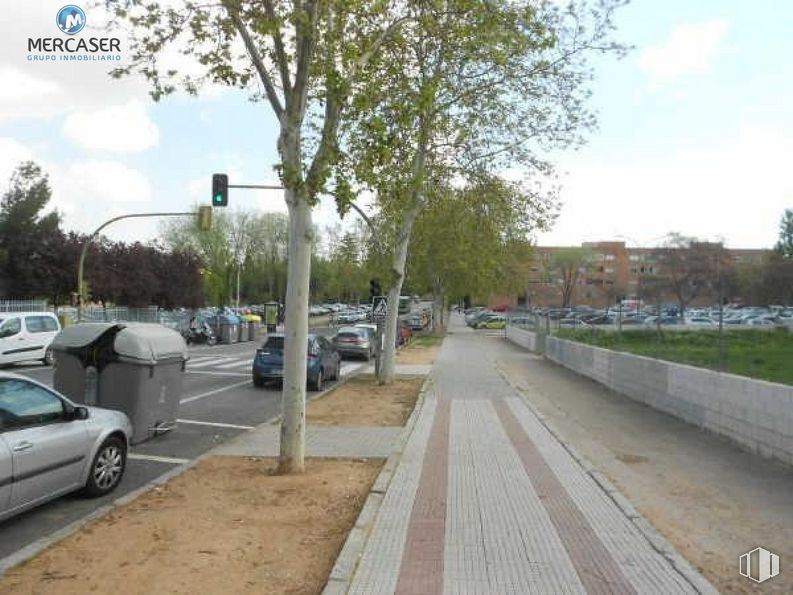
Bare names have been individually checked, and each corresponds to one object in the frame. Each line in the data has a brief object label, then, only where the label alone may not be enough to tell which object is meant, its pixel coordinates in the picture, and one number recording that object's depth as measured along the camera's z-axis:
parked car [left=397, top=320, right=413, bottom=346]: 43.72
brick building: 91.44
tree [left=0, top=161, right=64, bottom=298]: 41.22
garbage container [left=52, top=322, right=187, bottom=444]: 9.93
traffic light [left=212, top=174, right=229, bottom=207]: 21.39
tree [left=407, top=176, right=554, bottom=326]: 20.66
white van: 21.36
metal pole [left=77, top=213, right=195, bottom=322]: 29.75
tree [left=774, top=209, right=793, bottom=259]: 86.50
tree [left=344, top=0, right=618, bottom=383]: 8.79
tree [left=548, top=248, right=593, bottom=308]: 108.01
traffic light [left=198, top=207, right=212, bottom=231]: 29.89
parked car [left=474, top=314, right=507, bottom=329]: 76.75
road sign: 22.70
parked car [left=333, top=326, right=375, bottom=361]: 30.20
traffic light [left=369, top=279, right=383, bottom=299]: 23.40
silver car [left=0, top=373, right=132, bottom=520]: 6.14
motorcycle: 38.03
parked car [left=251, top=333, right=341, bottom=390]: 18.75
